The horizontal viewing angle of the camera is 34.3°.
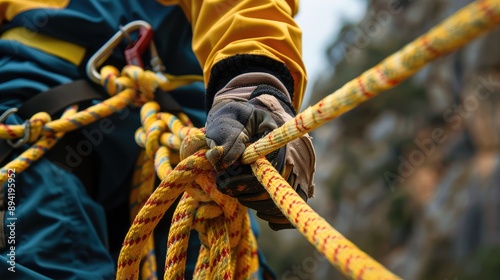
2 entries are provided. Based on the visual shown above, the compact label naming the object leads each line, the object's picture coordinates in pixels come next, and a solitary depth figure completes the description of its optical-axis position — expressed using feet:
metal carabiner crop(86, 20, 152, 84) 5.84
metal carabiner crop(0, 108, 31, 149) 5.41
